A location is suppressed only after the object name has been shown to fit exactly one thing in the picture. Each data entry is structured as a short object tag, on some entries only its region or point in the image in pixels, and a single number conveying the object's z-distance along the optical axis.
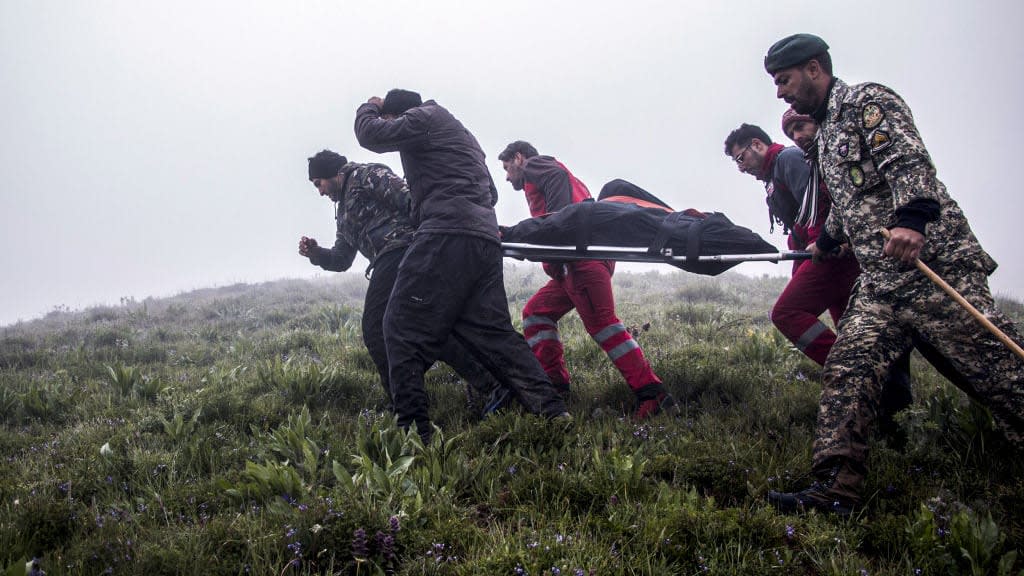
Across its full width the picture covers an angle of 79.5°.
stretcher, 4.78
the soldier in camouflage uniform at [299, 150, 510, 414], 5.49
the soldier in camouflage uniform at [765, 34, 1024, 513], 3.09
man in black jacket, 4.52
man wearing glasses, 4.72
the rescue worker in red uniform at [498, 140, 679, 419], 5.13
